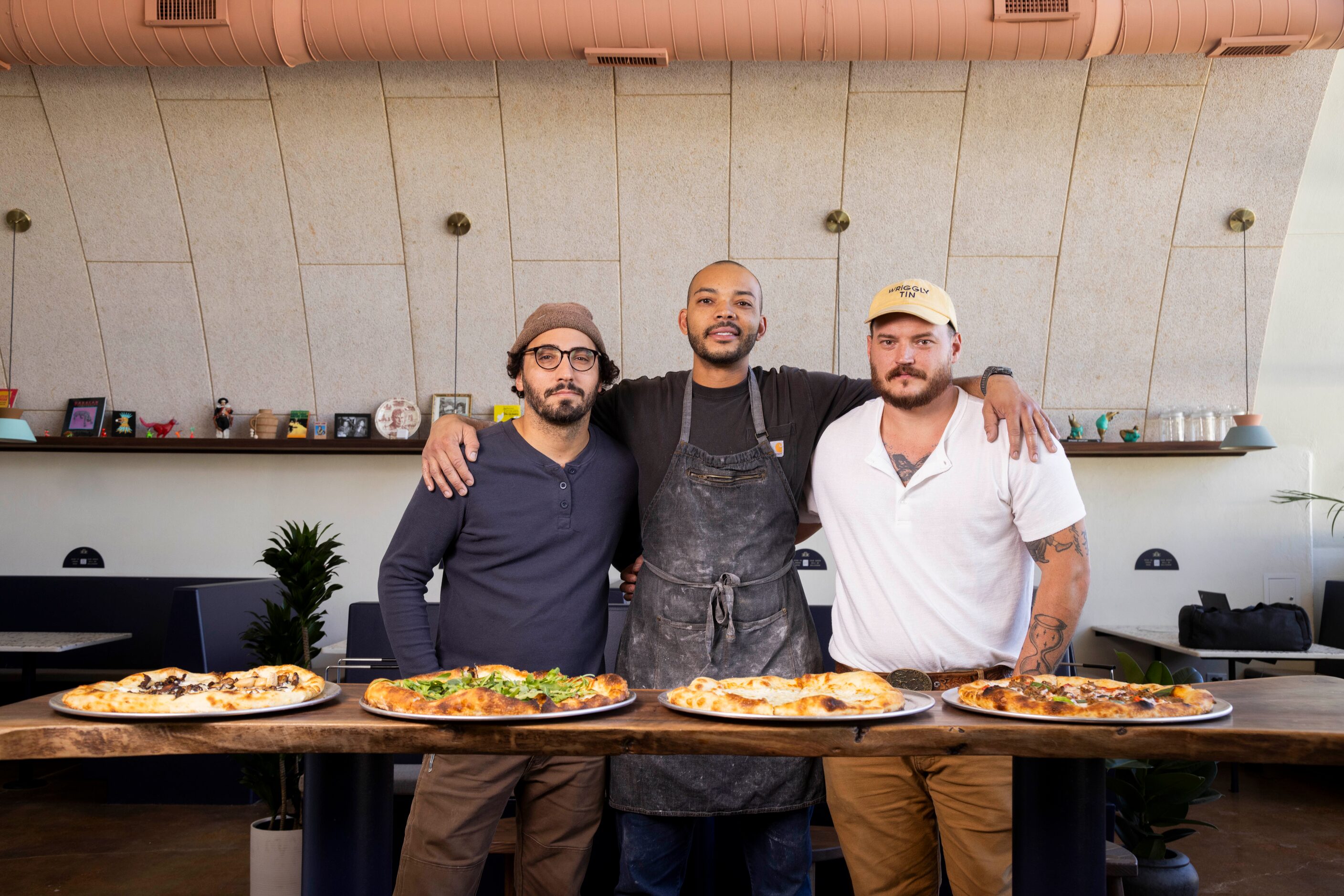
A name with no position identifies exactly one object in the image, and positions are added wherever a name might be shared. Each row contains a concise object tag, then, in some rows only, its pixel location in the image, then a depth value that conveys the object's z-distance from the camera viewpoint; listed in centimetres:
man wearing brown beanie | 196
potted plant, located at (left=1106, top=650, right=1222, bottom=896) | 321
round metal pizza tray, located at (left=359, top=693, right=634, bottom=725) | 132
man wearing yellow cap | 184
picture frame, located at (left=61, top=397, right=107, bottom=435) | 586
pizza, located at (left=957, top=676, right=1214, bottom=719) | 131
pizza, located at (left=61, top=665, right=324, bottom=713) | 136
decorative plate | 581
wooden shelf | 561
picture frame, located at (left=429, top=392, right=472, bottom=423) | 582
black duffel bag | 481
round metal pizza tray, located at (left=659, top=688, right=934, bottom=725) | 131
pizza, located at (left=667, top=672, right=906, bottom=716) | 134
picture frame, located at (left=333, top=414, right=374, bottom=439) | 584
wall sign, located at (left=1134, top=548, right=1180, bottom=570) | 596
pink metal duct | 411
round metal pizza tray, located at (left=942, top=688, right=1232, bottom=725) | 127
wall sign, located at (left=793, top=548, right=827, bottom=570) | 595
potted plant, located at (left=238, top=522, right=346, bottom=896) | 331
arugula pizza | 135
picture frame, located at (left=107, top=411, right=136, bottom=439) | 586
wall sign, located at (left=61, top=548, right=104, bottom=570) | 614
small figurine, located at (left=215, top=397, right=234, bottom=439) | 582
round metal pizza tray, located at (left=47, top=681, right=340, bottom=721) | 133
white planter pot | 329
